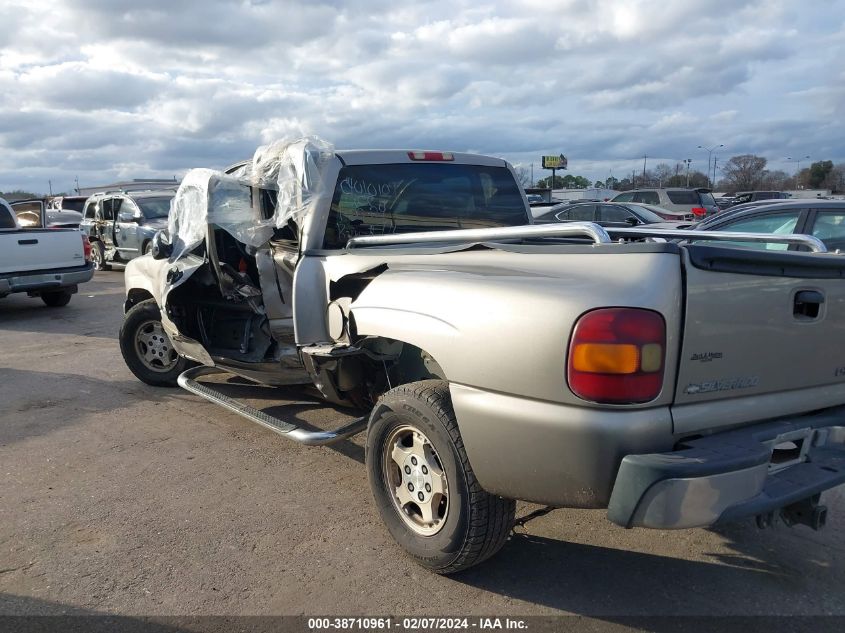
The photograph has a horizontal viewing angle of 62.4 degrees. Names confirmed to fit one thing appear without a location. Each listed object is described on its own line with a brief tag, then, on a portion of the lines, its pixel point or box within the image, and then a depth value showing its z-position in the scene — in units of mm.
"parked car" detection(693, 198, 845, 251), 6809
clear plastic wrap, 4336
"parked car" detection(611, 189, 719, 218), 20266
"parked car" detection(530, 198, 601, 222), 16453
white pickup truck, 10430
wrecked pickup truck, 2488
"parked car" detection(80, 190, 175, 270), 15508
